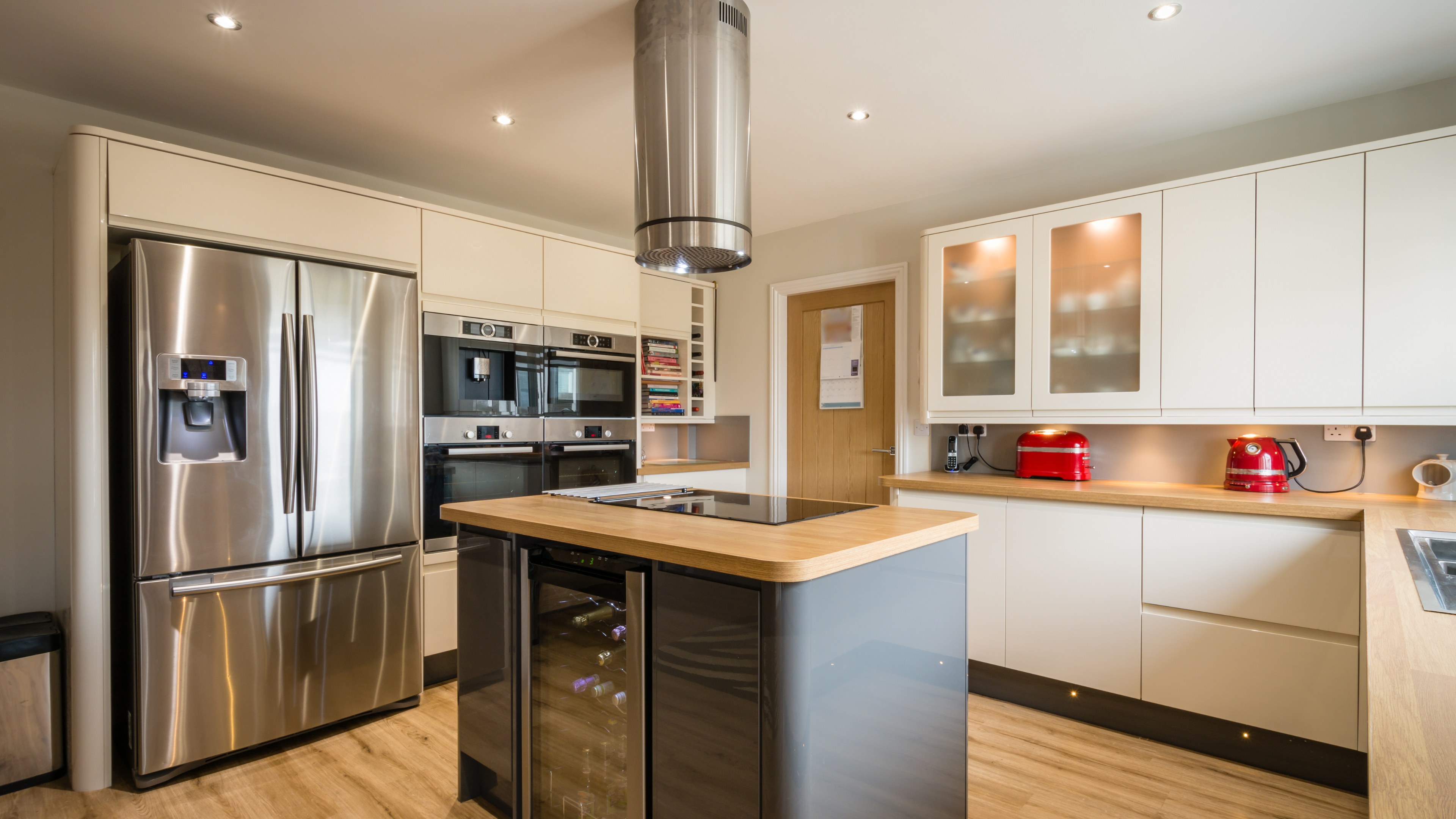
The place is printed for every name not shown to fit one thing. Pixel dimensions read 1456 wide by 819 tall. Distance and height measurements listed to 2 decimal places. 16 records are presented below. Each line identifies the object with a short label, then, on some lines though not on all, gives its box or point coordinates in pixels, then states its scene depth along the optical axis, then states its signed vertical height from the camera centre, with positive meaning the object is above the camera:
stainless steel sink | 1.07 -0.33
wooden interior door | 3.79 -0.10
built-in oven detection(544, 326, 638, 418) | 3.28 +0.14
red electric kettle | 2.46 -0.25
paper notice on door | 3.90 +0.26
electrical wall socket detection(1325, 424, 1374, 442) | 2.44 -0.12
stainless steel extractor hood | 1.81 +0.78
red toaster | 2.86 -0.24
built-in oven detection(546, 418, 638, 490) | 3.25 -0.26
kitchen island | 1.20 -0.56
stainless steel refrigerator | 2.12 -0.34
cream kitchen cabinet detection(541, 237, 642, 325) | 3.30 +0.60
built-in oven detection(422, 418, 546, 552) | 2.81 -0.27
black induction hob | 1.66 -0.29
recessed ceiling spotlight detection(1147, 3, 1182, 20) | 1.89 +1.12
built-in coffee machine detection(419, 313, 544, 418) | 2.83 +0.15
